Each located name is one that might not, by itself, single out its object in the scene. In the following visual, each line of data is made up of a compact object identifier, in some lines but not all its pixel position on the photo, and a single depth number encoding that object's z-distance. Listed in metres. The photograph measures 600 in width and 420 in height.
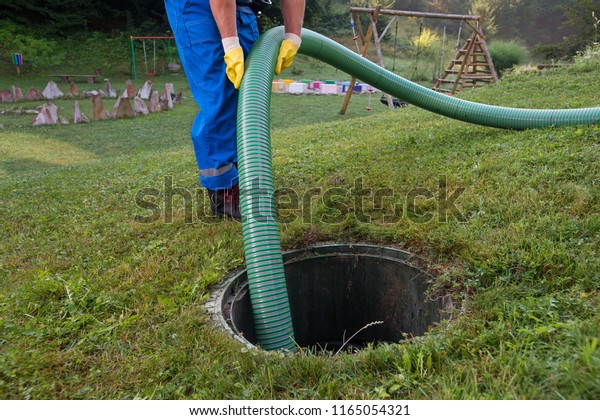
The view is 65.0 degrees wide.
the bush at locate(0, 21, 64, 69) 18.42
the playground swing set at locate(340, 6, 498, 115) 9.79
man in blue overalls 2.78
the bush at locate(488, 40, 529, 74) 21.09
